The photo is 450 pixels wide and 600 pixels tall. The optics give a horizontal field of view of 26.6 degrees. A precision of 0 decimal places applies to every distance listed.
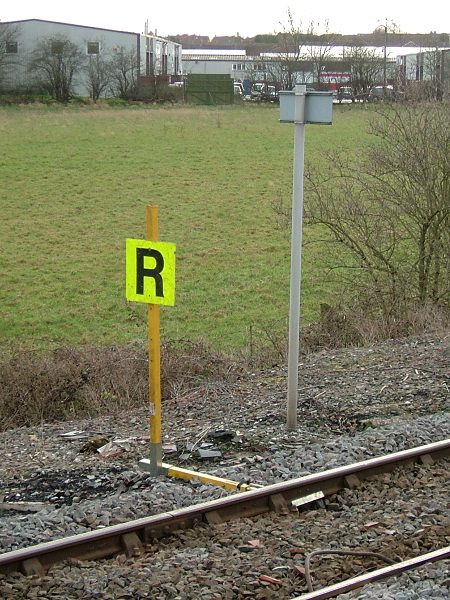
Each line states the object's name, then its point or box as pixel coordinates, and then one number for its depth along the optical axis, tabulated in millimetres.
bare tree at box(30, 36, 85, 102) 69562
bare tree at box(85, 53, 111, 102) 71312
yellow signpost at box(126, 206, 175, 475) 7586
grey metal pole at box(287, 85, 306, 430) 8727
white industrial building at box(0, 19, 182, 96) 71750
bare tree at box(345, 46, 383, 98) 55453
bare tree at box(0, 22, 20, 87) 68688
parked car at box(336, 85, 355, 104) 58503
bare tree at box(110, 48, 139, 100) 72062
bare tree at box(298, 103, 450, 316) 16828
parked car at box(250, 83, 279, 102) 73250
